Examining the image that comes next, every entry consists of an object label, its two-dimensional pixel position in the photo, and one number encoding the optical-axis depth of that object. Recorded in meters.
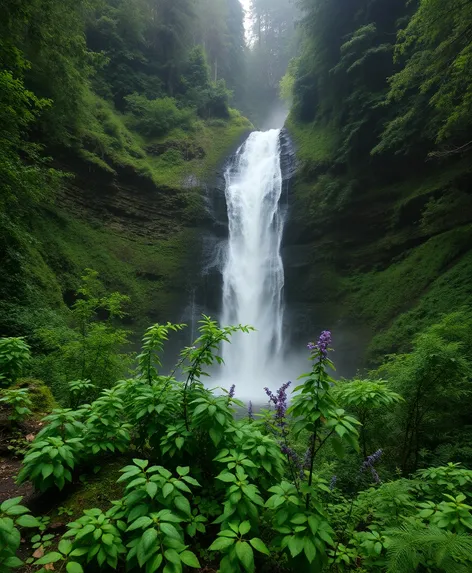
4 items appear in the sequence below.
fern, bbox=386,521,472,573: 1.62
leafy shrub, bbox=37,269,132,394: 4.97
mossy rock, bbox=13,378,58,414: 4.44
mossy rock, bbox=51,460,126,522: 2.38
